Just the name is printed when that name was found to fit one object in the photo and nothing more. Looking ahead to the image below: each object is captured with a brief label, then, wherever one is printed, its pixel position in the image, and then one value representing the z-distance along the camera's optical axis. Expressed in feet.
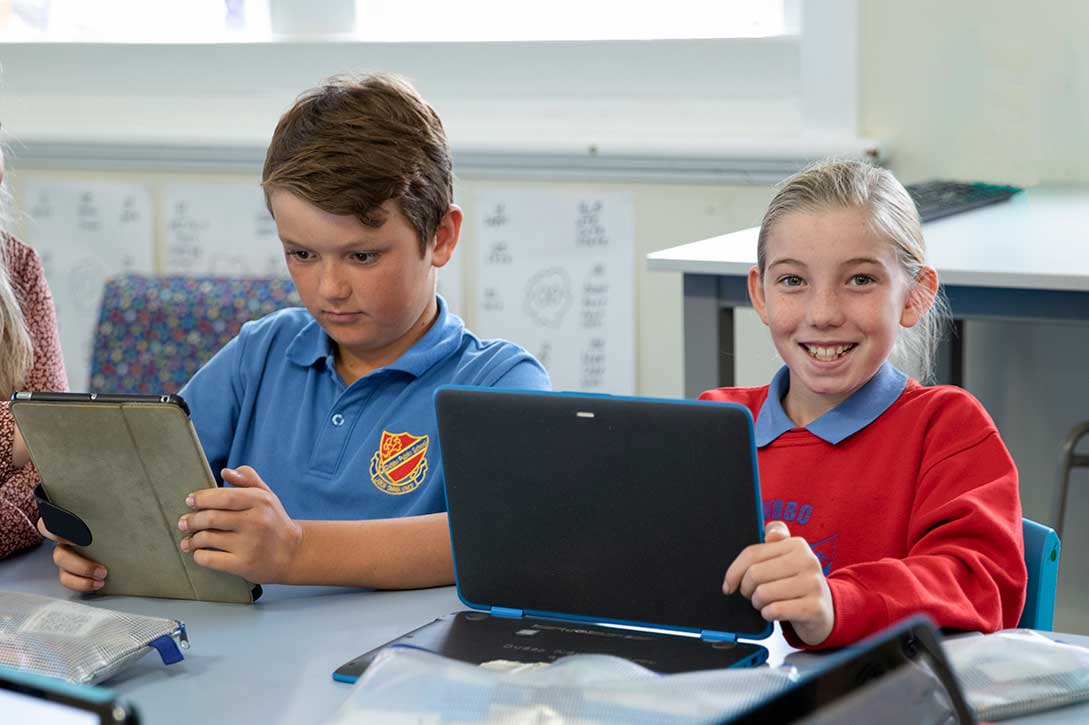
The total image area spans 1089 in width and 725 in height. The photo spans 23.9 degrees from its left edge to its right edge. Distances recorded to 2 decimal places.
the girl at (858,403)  8.14
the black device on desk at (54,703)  5.87
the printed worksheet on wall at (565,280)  14.37
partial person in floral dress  8.87
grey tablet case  8.00
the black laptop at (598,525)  7.32
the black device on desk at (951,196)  11.99
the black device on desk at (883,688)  5.94
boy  9.00
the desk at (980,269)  10.51
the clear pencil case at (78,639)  7.45
